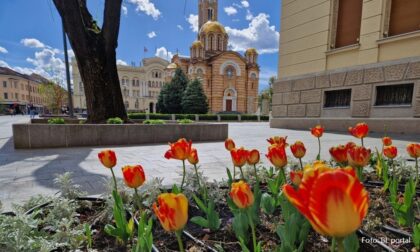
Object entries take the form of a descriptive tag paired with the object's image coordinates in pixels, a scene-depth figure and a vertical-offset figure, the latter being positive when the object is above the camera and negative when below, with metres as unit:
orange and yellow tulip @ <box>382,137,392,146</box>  2.30 -0.31
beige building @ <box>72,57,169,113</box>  60.53 +6.33
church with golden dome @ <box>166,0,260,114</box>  44.19 +7.33
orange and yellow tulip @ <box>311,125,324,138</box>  2.47 -0.24
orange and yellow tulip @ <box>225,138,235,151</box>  1.93 -0.31
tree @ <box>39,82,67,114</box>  23.89 +1.25
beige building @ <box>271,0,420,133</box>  8.55 +1.99
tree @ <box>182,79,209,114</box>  33.19 +1.14
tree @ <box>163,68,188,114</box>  35.16 +1.61
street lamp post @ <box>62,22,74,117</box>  11.84 +2.06
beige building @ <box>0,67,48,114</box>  52.94 +3.43
